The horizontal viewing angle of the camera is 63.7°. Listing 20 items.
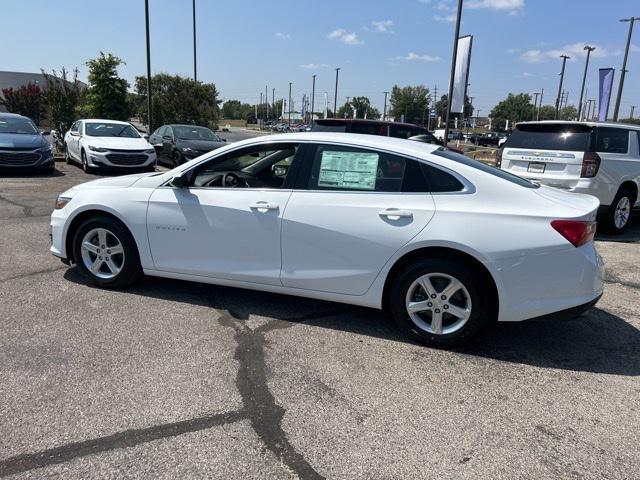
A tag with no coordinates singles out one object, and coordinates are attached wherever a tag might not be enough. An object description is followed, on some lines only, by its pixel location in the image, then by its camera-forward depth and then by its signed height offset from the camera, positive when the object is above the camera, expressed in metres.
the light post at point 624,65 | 29.67 +4.20
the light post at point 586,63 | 42.75 +6.12
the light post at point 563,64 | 45.39 +6.23
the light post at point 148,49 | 19.63 +2.46
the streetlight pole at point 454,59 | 14.91 +2.08
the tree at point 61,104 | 19.11 +0.19
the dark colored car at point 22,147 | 12.34 -0.93
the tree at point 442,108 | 107.89 +4.74
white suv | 7.97 -0.36
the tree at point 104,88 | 22.58 +1.04
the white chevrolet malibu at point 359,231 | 3.65 -0.82
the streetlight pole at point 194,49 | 27.35 +3.58
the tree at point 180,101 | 29.19 +0.82
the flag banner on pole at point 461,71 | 15.32 +1.76
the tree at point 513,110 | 109.64 +4.91
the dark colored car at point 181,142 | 14.95 -0.77
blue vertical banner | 27.08 +2.72
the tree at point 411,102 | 108.00 +5.23
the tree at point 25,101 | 27.78 +0.35
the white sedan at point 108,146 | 13.53 -0.90
